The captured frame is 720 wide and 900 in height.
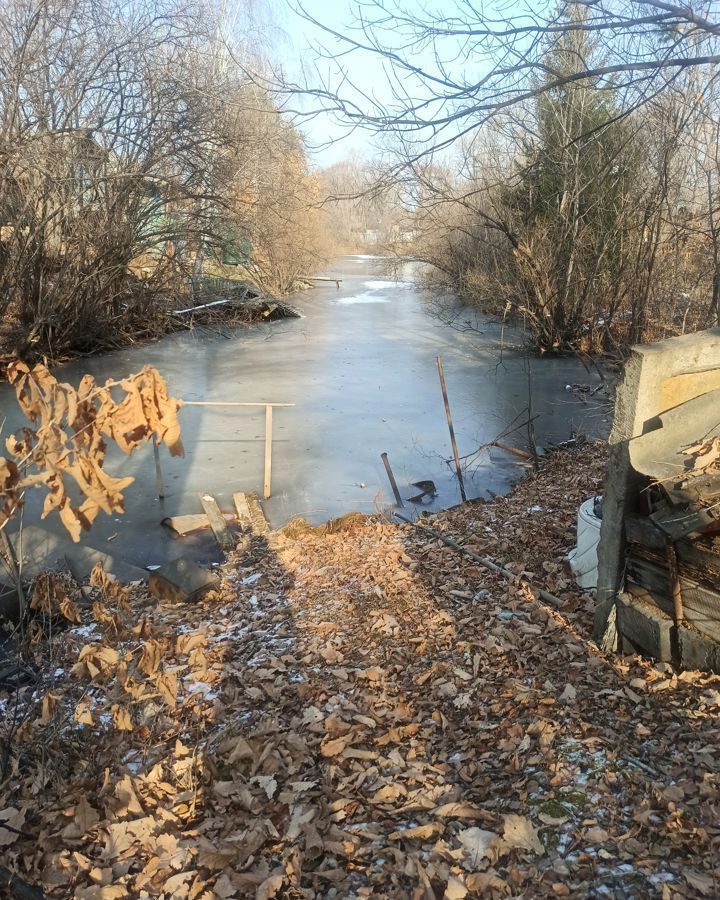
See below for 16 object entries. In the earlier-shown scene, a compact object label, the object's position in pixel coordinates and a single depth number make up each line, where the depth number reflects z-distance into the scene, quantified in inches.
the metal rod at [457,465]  379.1
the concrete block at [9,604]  243.8
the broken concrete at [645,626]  154.3
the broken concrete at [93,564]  301.1
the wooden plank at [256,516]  345.1
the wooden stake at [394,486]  380.5
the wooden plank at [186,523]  352.8
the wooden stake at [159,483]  385.1
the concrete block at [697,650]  145.6
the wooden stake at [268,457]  399.5
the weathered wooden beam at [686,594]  143.0
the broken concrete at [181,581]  266.4
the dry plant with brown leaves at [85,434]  106.3
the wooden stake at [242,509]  353.8
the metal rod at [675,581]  145.9
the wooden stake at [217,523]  335.6
